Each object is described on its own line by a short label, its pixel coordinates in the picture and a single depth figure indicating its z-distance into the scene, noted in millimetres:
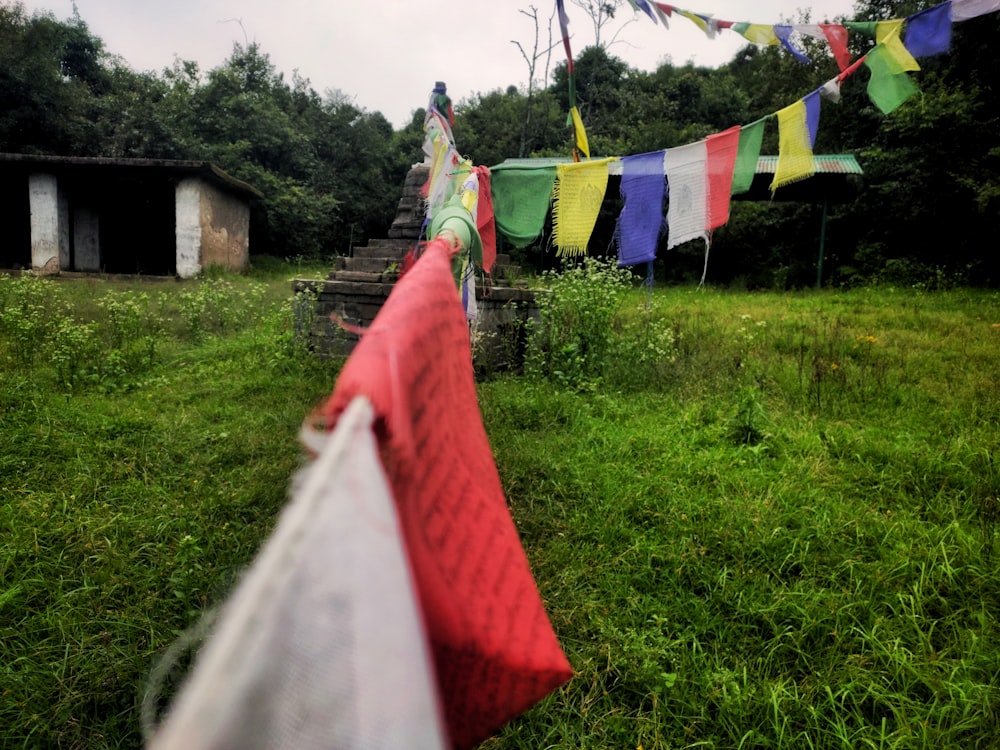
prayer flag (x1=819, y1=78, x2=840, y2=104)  3878
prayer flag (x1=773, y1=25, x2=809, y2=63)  4227
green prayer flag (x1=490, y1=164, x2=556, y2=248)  3682
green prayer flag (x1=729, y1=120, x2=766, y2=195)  3803
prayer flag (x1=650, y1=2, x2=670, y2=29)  4379
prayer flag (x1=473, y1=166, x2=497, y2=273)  3428
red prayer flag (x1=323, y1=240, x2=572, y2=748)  565
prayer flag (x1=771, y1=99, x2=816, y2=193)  3891
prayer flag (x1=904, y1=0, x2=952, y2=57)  3770
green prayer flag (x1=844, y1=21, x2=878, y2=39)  3936
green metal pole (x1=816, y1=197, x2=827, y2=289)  11308
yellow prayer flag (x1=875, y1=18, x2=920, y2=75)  3814
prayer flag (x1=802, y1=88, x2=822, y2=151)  3875
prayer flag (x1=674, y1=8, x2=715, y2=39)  4312
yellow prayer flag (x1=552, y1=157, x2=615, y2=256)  3738
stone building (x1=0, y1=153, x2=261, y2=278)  12609
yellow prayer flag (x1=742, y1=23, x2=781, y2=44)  4285
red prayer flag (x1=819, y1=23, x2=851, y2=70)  4098
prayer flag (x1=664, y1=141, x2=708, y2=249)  3791
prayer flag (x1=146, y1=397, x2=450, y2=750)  360
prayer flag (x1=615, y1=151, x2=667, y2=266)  3785
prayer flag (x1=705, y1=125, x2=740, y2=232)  3775
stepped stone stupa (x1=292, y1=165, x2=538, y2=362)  5395
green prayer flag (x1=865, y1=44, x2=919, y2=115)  3854
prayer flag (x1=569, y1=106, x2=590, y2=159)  4617
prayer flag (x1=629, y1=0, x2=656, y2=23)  4395
